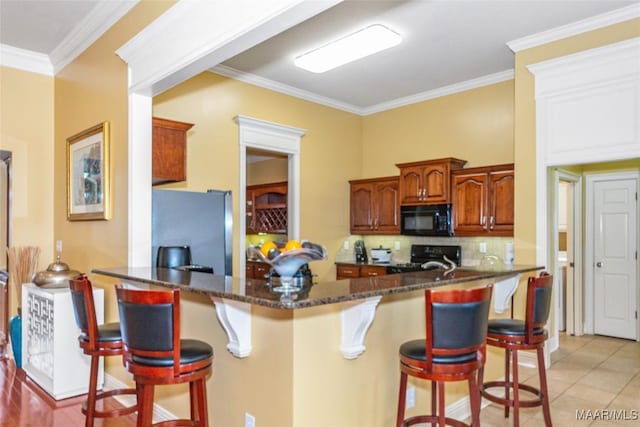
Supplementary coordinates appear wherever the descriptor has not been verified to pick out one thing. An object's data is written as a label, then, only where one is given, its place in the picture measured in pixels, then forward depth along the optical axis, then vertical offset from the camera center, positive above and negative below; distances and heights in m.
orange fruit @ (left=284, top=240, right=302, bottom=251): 1.91 -0.12
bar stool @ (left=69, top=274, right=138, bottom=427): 2.30 -0.66
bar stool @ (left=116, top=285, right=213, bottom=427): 1.79 -0.53
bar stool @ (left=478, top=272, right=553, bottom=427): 2.46 -0.68
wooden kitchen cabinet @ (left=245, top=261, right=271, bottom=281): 6.23 -0.75
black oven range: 5.31 -0.48
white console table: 3.22 -0.97
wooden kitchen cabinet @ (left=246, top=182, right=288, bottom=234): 6.80 +0.17
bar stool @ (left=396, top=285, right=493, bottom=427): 1.82 -0.53
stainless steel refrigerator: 3.40 -0.05
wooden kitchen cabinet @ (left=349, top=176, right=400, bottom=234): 5.74 +0.17
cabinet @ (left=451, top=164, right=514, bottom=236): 4.61 +0.19
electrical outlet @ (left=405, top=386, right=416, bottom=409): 2.50 -1.04
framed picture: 3.42 +0.37
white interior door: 5.05 -0.48
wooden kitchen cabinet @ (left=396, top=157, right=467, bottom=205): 5.10 +0.46
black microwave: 5.12 -0.02
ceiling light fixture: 3.76 +1.58
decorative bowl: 1.79 -0.17
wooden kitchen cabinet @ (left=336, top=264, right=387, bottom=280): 5.54 -0.69
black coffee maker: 6.06 -0.47
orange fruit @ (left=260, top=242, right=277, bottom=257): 1.91 -0.13
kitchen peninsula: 1.86 -0.61
